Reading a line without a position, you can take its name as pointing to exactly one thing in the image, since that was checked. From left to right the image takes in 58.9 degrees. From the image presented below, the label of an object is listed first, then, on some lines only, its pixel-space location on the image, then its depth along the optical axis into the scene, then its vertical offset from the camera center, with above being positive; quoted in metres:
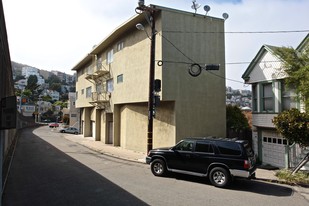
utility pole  16.00 +1.79
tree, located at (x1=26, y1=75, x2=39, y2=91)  114.06 +12.74
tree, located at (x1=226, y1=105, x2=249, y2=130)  18.33 -0.16
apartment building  17.75 +2.66
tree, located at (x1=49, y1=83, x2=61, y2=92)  174.95 +19.02
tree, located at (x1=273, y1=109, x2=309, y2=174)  11.30 -0.41
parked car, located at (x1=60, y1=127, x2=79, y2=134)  47.65 -2.35
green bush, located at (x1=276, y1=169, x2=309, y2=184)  11.23 -2.54
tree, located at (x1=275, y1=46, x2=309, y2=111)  12.09 +2.27
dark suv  10.28 -1.72
